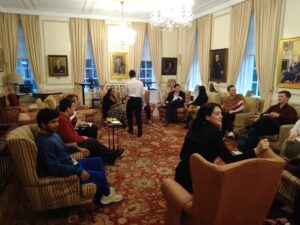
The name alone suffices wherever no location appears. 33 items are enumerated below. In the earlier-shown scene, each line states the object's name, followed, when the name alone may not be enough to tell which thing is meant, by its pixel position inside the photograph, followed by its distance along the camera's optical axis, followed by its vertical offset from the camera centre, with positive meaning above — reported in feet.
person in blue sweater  7.85 -2.76
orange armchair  5.16 -2.62
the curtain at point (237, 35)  20.54 +3.63
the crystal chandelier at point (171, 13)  16.82 +4.43
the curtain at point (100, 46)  28.45 +3.40
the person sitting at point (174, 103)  24.40 -2.87
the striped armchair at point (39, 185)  7.32 -3.67
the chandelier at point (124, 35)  23.79 +4.34
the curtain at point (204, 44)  25.85 +3.49
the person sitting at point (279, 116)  11.54 -2.38
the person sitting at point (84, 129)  14.64 -3.48
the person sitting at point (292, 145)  11.37 -3.31
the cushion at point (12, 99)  22.40 -2.44
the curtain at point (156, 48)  30.73 +3.47
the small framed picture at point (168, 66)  31.81 +1.21
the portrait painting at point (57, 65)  27.77 +1.04
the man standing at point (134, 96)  19.56 -1.77
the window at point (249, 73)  21.17 +0.28
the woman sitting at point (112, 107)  22.56 -3.20
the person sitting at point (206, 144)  7.04 -2.03
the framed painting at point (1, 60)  25.11 +1.32
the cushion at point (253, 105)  19.13 -2.34
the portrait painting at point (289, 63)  16.55 +0.94
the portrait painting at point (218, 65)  23.58 +1.13
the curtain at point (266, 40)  17.83 +2.86
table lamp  24.90 -0.51
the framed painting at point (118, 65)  29.89 +1.19
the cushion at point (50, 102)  18.79 -2.29
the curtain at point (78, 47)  27.76 +3.15
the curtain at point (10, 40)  25.73 +3.56
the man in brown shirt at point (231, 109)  19.03 -2.68
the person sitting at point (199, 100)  23.02 -2.40
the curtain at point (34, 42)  26.32 +3.47
